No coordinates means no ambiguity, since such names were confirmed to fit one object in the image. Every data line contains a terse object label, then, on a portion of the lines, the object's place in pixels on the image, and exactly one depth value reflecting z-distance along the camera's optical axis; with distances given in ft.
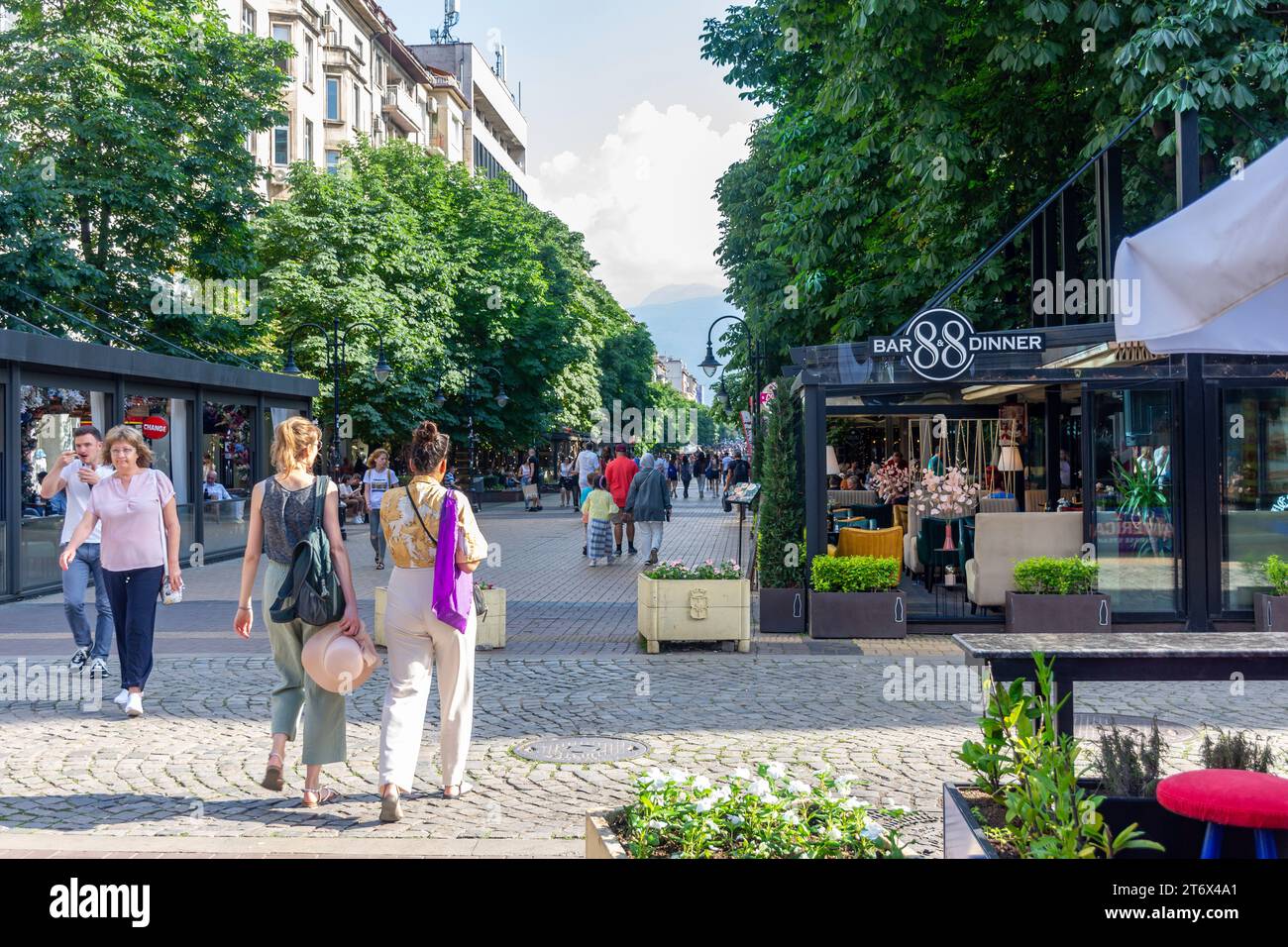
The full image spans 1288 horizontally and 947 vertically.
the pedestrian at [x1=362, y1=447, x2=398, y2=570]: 65.46
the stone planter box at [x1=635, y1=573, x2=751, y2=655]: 36.78
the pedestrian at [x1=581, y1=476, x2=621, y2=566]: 67.05
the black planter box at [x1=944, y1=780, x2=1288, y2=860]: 12.88
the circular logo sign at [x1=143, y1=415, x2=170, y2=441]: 67.87
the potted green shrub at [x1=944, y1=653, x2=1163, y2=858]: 10.87
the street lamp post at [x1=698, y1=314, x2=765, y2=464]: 94.73
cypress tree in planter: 41.11
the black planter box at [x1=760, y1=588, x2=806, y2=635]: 40.98
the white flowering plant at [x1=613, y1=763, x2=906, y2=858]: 12.06
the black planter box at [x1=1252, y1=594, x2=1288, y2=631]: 37.76
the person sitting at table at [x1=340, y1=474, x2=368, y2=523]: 115.48
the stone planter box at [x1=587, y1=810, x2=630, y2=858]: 12.21
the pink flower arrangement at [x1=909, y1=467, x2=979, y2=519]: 49.05
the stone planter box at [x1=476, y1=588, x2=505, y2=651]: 37.22
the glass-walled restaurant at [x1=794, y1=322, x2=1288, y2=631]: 39.22
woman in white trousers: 19.70
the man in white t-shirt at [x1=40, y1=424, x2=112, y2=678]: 31.40
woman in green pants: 20.06
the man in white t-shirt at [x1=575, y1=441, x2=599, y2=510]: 100.42
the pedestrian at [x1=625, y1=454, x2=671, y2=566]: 67.26
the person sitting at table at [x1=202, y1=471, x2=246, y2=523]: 74.33
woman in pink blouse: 27.22
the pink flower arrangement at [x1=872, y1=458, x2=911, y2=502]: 68.13
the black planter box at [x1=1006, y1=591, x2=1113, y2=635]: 39.01
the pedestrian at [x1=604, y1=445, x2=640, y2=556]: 72.59
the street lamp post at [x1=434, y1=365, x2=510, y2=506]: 144.46
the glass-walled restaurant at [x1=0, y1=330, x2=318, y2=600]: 52.65
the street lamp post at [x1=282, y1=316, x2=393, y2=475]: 97.35
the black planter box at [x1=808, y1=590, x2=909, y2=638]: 39.73
